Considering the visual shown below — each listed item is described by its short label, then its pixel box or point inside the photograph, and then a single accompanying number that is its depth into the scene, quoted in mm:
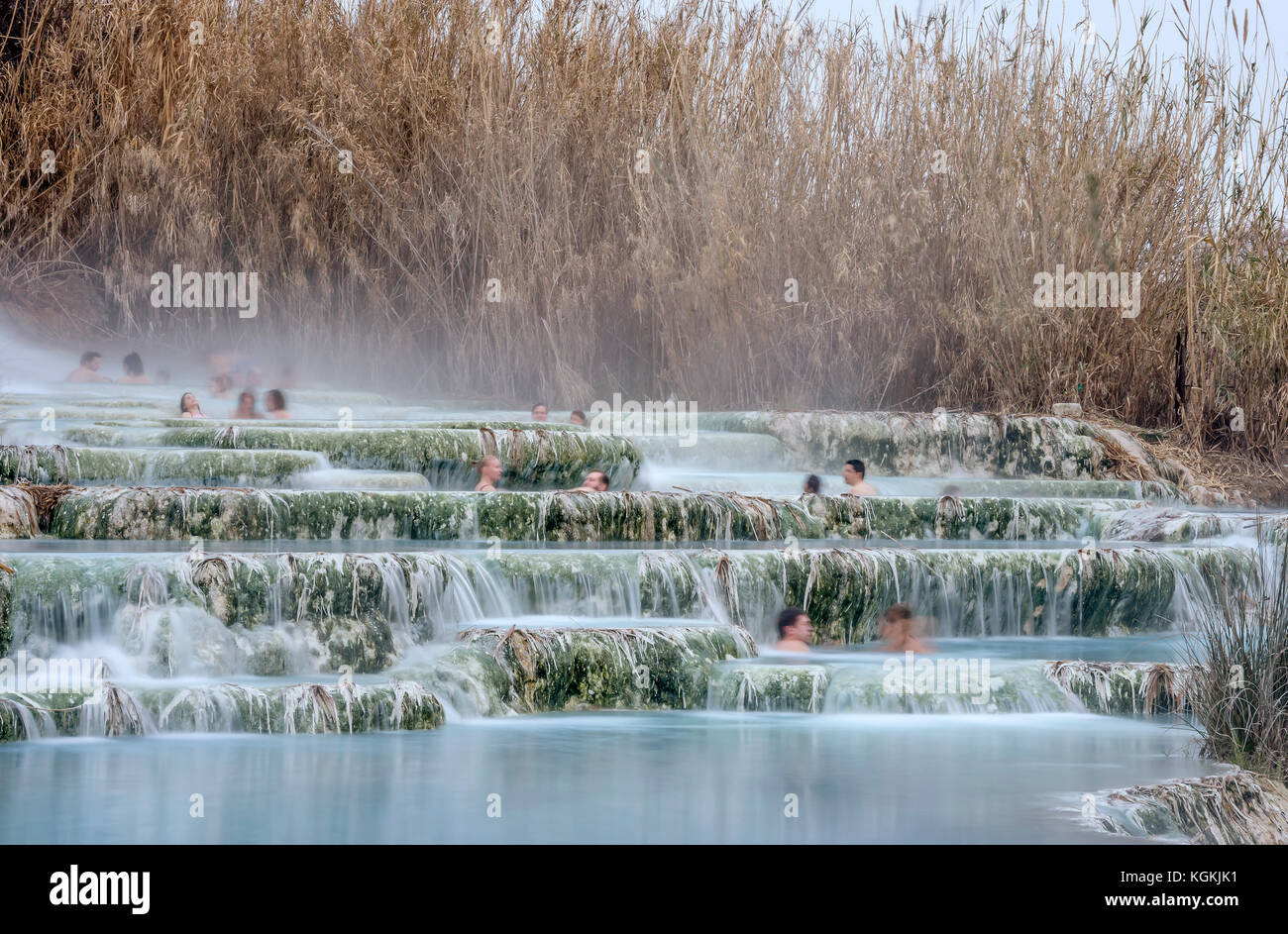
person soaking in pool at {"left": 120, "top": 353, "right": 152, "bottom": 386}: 23156
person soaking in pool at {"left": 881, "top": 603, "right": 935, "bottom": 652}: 12477
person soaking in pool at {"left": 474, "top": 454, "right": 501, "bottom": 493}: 15711
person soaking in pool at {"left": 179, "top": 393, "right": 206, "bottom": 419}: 17875
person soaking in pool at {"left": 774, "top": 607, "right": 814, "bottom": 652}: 12375
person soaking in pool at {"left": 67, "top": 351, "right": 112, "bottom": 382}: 21739
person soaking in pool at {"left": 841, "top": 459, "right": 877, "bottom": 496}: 16672
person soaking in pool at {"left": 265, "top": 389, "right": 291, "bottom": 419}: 19422
